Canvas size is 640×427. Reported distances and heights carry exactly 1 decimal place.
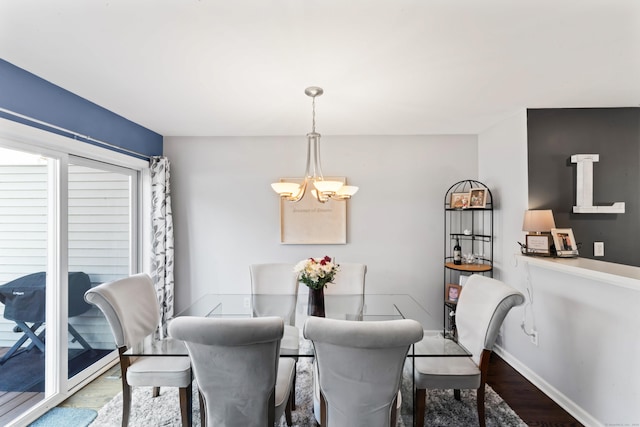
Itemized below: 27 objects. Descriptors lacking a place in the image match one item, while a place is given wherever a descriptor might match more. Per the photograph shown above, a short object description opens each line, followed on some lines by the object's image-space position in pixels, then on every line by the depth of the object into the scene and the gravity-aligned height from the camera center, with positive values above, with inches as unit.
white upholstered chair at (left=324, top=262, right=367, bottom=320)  103.8 -24.9
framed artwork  132.4 -2.6
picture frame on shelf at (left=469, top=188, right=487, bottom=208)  115.2 +8.0
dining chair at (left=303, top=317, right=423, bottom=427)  48.1 -27.6
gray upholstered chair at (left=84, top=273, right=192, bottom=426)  67.7 -37.6
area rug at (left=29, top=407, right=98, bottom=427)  76.2 -57.6
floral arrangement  76.9 -15.5
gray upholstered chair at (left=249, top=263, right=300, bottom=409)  93.7 -28.5
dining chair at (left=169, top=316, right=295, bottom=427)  49.0 -28.0
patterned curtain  123.8 -8.9
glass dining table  64.6 -30.7
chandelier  76.2 +8.0
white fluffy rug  75.6 -56.8
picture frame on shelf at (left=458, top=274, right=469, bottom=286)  117.9 -27.1
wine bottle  122.4 -17.1
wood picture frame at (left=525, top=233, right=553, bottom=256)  89.8 -9.1
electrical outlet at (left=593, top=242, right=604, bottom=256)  97.0 -11.1
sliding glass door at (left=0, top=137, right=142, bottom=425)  77.3 -18.3
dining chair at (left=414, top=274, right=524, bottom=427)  66.9 -37.5
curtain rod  71.2 +26.5
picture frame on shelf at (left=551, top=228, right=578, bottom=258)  87.6 -8.4
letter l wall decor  94.3 +9.6
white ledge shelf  61.6 -13.5
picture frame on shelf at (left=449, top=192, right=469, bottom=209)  119.9 +7.2
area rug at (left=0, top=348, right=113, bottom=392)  78.8 -46.0
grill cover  76.2 -23.6
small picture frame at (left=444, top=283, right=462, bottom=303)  121.4 -33.9
